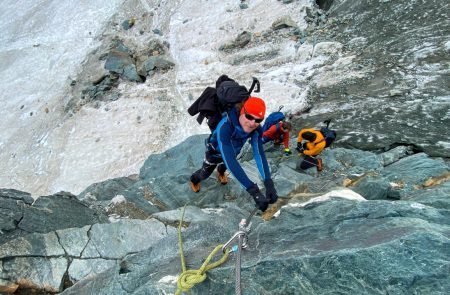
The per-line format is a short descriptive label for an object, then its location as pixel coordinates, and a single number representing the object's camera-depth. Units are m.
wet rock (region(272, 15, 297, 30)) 15.23
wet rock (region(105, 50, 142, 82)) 15.96
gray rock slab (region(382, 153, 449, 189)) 7.01
